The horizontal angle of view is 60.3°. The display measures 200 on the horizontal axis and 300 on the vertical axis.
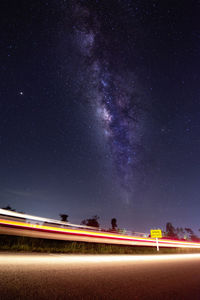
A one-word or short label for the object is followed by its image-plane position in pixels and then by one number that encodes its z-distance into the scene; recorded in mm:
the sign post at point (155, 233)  17234
